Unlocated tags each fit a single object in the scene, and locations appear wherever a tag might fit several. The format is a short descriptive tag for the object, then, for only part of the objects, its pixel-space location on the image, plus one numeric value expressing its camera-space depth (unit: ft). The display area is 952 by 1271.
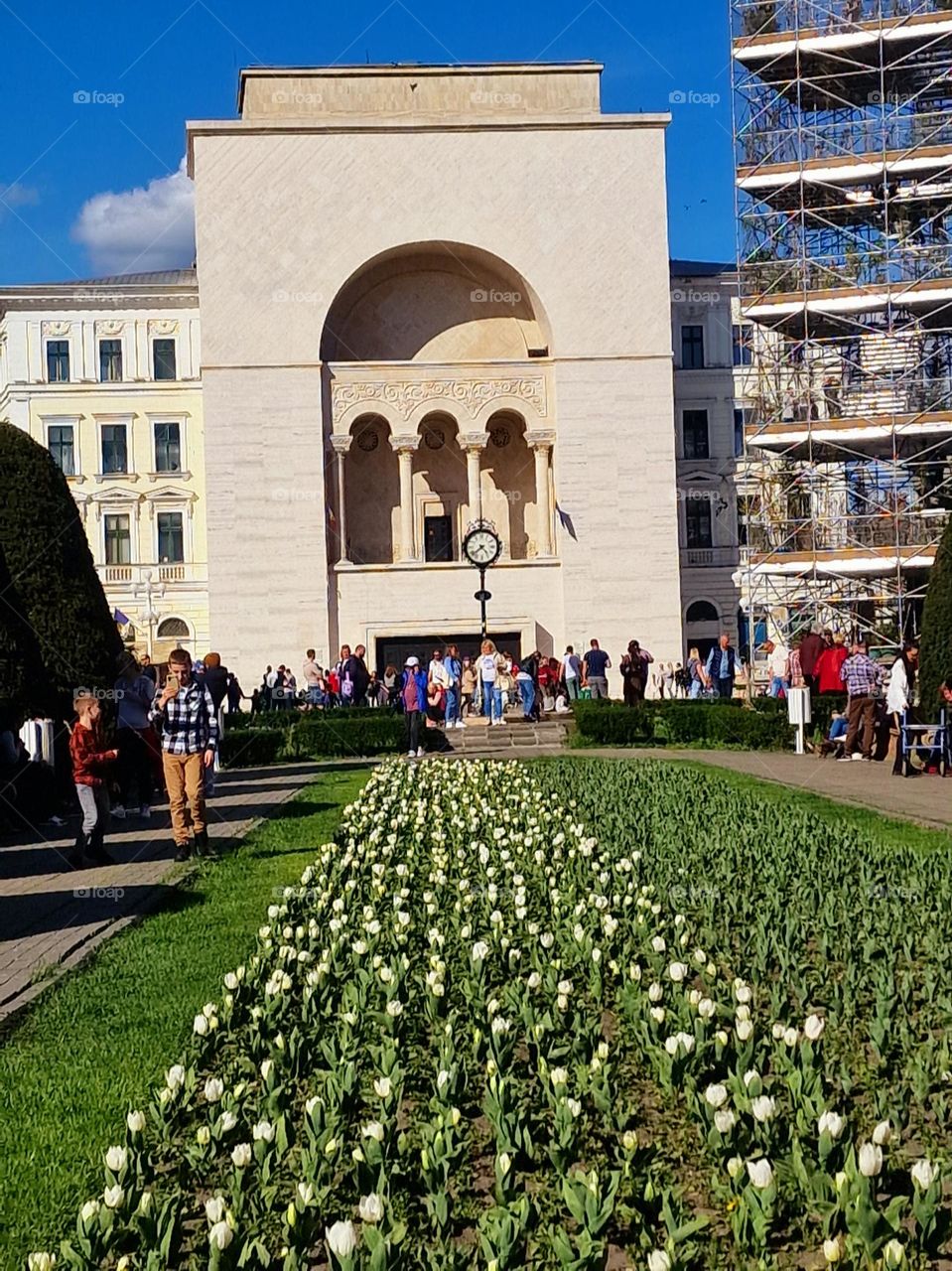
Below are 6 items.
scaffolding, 130.00
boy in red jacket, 44.27
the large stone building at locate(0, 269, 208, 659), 176.24
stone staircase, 95.50
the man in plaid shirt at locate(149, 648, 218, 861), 45.78
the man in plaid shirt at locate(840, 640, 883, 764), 74.02
